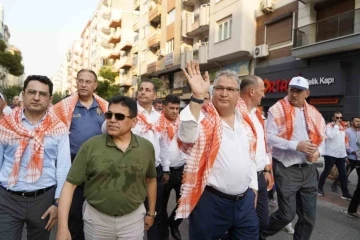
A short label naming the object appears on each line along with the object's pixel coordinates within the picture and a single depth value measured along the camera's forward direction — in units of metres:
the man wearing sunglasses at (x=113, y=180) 2.61
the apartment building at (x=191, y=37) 19.25
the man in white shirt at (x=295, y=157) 4.09
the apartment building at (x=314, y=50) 13.53
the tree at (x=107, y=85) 34.36
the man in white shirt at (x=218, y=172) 2.83
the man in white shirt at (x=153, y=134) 4.18
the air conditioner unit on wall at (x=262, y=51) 17.94
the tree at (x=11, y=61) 29.20
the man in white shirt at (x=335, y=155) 7.98
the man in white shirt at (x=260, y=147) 3.90
